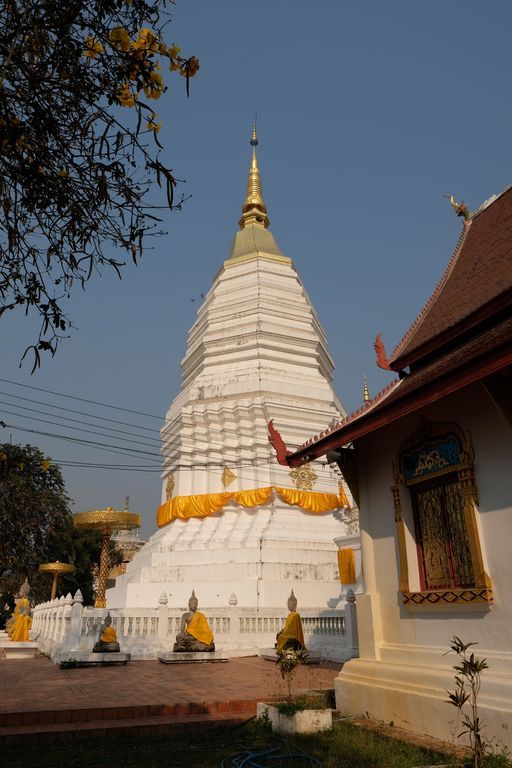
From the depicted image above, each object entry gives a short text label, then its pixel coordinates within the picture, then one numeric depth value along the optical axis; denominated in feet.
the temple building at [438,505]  17.44
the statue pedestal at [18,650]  48.67
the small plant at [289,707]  18.85
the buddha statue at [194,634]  40.09
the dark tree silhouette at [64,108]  11.27
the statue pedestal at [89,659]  37.27
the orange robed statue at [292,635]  35.01
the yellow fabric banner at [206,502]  60.85
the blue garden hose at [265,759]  15.07
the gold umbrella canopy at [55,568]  78.84
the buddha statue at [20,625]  56.34
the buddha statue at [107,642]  39.01
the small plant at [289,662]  20.35
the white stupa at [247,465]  54.65
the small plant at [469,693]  13.28
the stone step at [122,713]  20.65
